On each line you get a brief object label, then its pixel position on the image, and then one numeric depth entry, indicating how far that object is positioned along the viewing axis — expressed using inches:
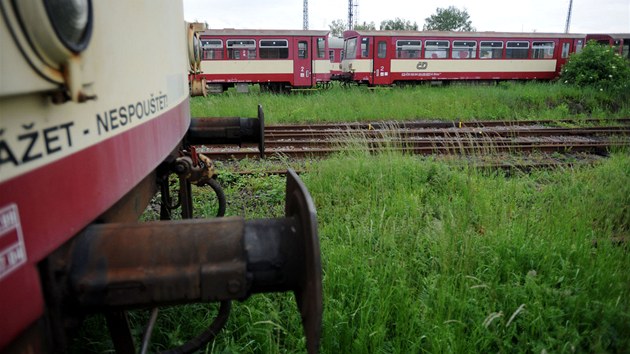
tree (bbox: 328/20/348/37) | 2815.0
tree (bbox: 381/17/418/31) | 2568.9
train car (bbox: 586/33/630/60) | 876.0
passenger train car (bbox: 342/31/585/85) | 757.9
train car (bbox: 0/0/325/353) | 31.0
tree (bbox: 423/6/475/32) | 2496.3
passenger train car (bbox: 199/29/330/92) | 692.1
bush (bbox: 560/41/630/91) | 673.0
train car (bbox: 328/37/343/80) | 991.0
